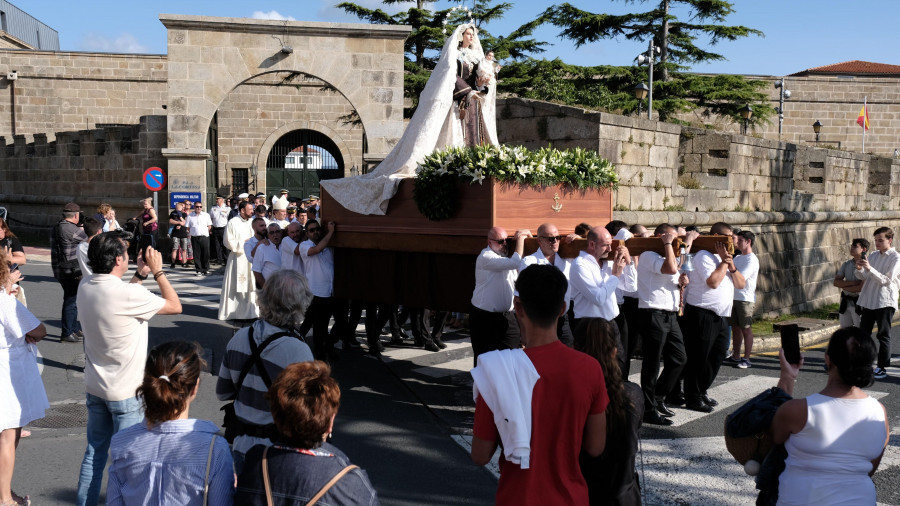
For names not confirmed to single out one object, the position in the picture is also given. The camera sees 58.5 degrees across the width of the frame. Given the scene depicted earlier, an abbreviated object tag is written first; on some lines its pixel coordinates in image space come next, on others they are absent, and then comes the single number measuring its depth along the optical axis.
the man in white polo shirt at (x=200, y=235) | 17.81
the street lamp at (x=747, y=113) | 29.11
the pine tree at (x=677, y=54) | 30.31
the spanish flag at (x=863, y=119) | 31.66
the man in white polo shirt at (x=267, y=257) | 9.50
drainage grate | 6.86
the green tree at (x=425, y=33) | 26.98
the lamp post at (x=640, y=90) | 22.89
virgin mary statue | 8.11
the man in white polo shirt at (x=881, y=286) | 9.59
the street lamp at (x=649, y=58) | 22.31
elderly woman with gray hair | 3.92
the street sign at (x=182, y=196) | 19.67
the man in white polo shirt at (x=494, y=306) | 6.87
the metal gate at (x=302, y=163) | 31.30
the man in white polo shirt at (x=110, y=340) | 4.49
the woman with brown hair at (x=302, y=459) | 2.69
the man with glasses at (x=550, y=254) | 6.71
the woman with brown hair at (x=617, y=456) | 3.39
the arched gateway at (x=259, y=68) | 19.19
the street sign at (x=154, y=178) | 18.89
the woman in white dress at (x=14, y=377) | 4.70
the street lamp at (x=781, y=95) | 33.84
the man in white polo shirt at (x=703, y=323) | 7.71
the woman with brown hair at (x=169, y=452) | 2.94
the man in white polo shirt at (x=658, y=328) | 7.23
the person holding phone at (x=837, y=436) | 3.19
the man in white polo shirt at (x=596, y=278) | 6.74
